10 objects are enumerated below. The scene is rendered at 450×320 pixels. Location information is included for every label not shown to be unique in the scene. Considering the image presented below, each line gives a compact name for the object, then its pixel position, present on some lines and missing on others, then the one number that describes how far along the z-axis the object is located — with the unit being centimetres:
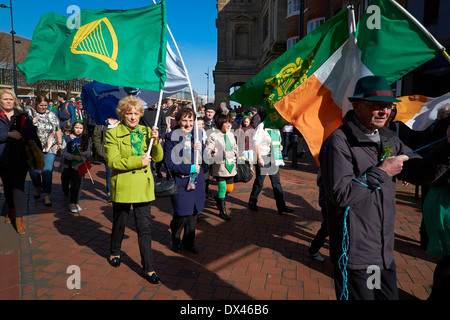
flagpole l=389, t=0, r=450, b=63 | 276
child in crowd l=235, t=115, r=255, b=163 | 615
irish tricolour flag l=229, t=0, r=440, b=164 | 317
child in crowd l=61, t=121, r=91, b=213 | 587
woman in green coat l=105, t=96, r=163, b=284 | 341
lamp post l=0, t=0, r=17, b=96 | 2431
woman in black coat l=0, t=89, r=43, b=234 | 454
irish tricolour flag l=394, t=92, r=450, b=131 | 436
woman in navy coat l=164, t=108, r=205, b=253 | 416
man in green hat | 194
